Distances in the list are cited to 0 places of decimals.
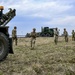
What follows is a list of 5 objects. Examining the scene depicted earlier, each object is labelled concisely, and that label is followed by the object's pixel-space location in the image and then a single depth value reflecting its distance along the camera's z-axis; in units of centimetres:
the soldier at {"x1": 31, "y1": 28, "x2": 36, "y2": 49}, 1035
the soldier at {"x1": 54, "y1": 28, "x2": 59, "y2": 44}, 1221
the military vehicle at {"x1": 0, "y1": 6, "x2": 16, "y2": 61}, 584
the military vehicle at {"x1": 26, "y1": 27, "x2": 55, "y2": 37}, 2567
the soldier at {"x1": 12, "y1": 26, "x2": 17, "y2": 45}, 1166
